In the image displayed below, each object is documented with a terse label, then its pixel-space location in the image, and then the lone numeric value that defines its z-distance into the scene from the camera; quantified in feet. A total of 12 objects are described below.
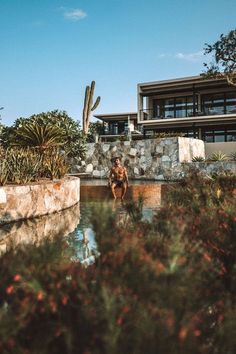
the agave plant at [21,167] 33.99
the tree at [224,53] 63.21
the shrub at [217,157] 79.06
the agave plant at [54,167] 40.52
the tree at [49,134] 52.11
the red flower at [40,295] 5.26
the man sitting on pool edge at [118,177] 42.59
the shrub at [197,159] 81.51
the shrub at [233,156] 79.43
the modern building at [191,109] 99.04
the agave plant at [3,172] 31.54
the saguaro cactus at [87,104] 108.68
